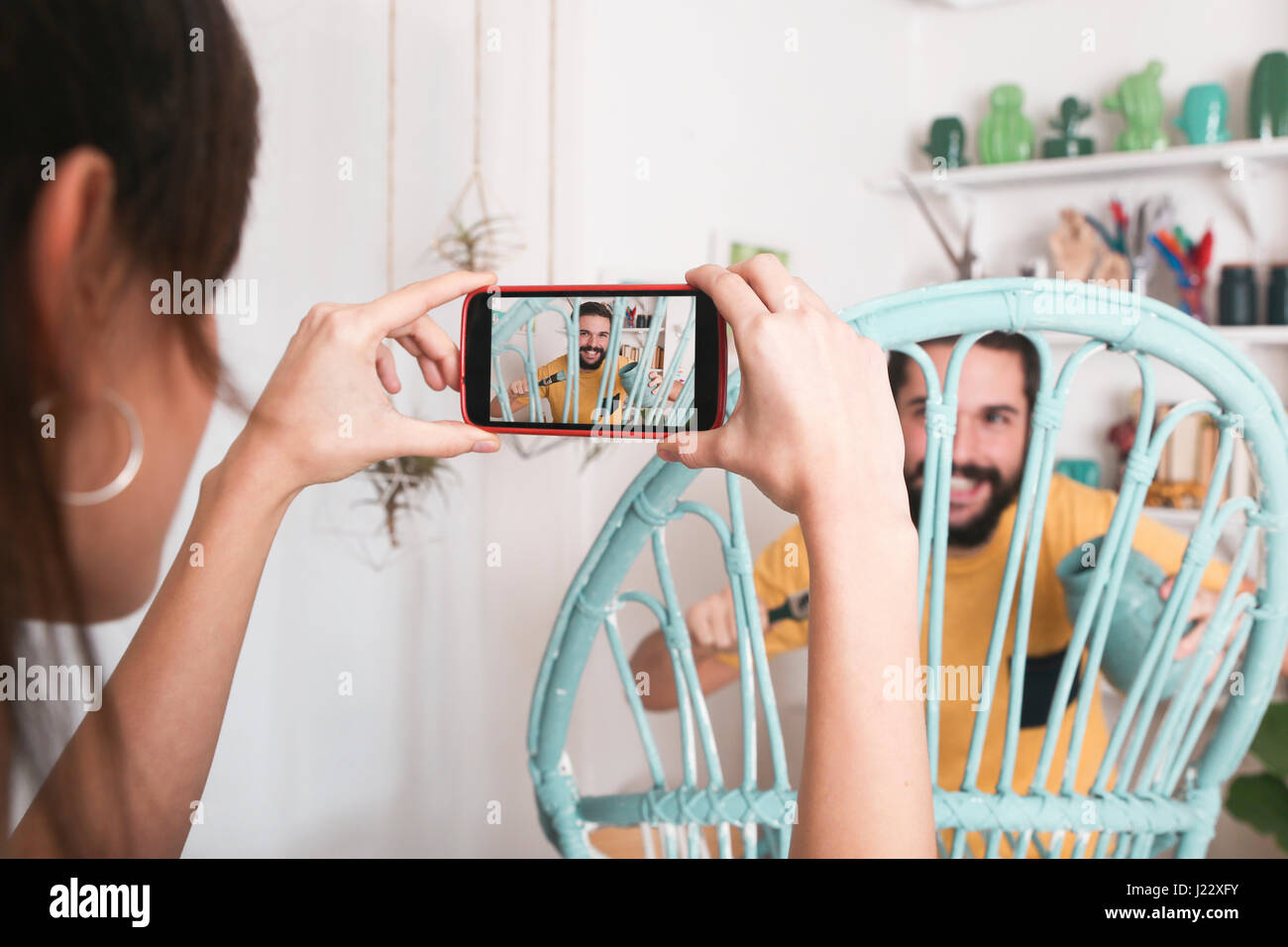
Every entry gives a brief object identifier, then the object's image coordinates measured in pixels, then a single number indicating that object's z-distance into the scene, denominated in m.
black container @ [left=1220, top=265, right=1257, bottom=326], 1.96
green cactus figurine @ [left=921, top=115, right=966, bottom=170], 2.29
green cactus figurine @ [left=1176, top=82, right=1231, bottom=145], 2.00
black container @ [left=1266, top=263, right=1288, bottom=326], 1.93
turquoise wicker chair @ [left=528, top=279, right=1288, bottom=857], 0.62
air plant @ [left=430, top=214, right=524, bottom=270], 1.33
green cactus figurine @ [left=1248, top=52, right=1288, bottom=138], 1.92
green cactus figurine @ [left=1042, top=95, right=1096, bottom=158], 2.15
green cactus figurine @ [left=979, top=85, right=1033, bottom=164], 2.23
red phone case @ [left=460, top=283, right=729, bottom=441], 0.56
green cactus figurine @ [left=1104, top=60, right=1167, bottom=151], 2.06
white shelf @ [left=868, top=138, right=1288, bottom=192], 1.94
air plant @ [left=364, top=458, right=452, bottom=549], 1.29
